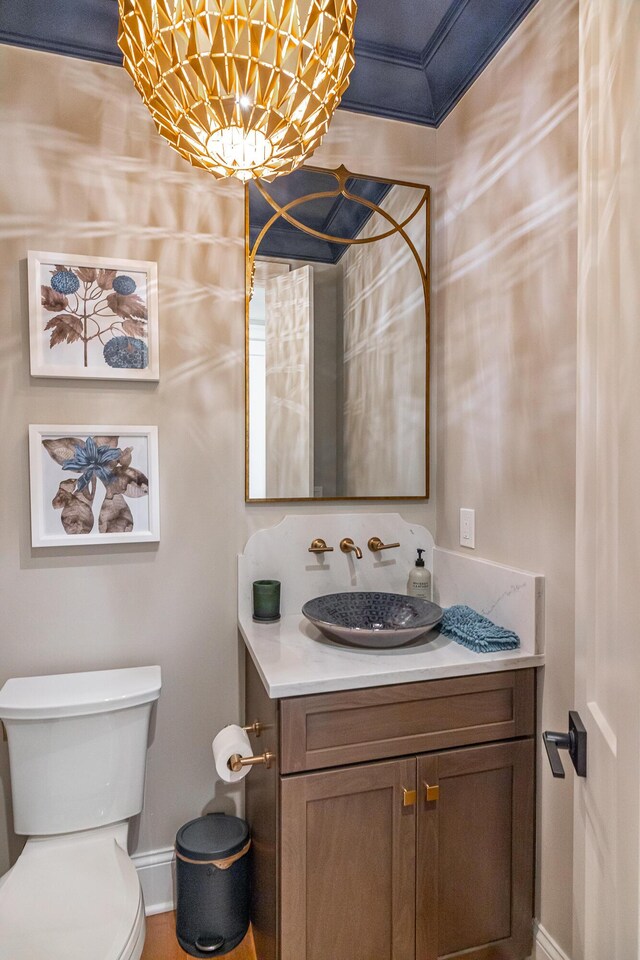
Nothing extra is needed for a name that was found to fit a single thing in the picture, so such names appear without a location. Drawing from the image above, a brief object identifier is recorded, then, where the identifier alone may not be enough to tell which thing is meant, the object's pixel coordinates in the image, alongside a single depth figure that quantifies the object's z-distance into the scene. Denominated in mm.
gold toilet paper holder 1439
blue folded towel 1523
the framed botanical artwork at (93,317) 1658
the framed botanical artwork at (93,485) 1677
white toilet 1312
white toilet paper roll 1479
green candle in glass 1810
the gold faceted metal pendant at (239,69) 854
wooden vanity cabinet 1343
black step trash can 1607
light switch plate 1826
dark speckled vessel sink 1498
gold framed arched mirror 1886
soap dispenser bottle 1941
